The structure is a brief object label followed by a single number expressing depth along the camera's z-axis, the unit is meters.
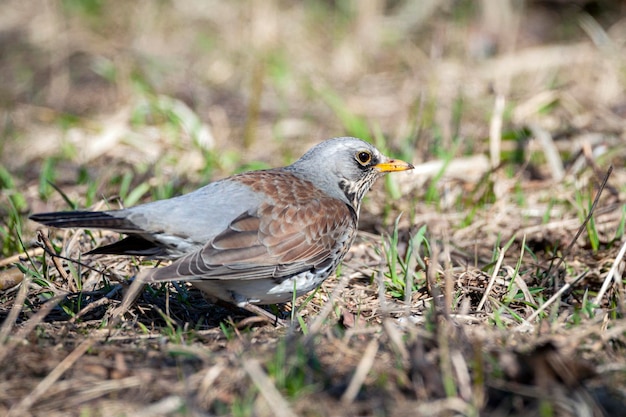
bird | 8.56
